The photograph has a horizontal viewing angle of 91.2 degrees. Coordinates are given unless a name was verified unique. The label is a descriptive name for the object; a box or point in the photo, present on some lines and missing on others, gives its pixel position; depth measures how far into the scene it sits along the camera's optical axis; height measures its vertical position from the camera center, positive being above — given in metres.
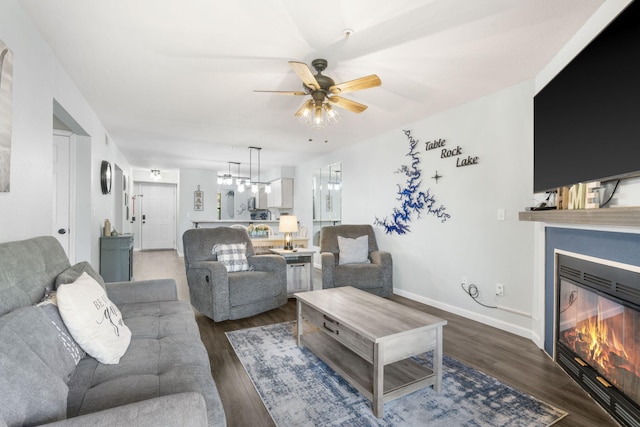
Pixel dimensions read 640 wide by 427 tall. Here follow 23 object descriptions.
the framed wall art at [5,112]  1.68 +0.54
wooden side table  4.13 -0.77
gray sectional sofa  0.86 -0.56
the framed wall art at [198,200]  8.31 +0.31
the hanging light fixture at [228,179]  7.01 +0.75
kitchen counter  6.98 -0.24
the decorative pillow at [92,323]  1.36 -0.51
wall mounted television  1.52 +0.60
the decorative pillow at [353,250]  4.30 -0.53
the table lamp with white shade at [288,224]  4.28 -0.16
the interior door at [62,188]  3.44 +0.25
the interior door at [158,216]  9.34 -0.15
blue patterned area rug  1.73 -1.14
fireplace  1.68 -0.74
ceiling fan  2.26 +0.97
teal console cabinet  4.10 -0.63
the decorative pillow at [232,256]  3.61 -0.52
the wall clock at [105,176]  4.20 +0.48
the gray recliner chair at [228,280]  3.21 -0.73
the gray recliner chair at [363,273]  3.98 -0.78
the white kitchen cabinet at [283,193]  7.68 +0.47
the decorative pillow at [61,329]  1.30 -0.50
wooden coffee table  1.79 -0.81
